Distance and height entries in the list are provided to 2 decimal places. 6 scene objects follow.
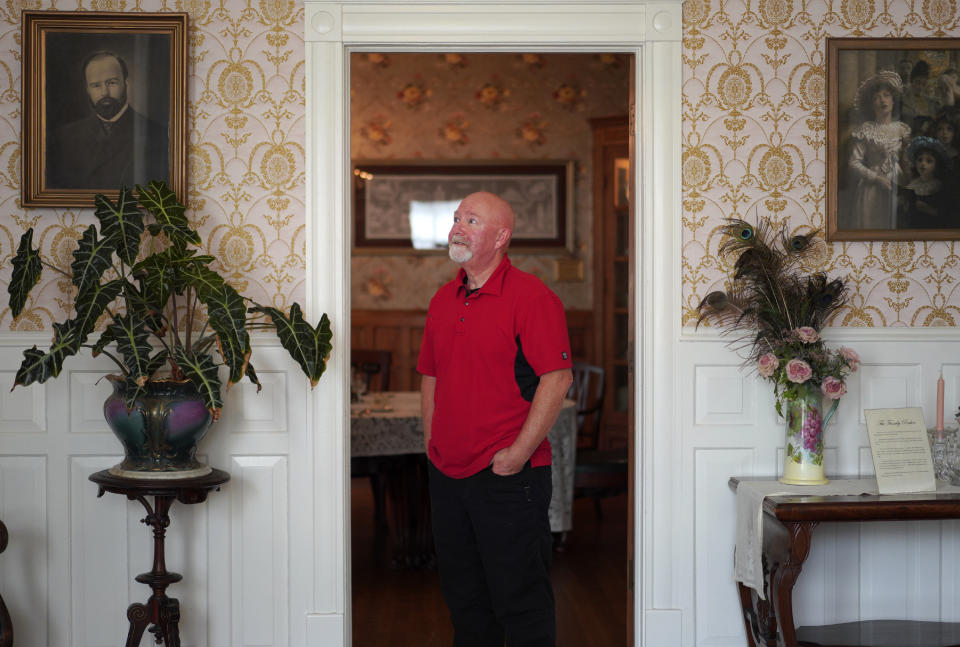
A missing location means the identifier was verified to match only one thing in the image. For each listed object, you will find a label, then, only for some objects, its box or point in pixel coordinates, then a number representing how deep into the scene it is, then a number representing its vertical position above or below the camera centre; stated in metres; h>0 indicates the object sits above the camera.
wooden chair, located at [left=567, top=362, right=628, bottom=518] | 5.35 -0.79
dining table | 4.70 -0.71
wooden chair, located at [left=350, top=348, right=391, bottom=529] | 4.80 -0.70
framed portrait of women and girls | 3.41 +0.63
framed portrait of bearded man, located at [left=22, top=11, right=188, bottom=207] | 3.33 +0.74
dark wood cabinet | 6.77 +0.47
